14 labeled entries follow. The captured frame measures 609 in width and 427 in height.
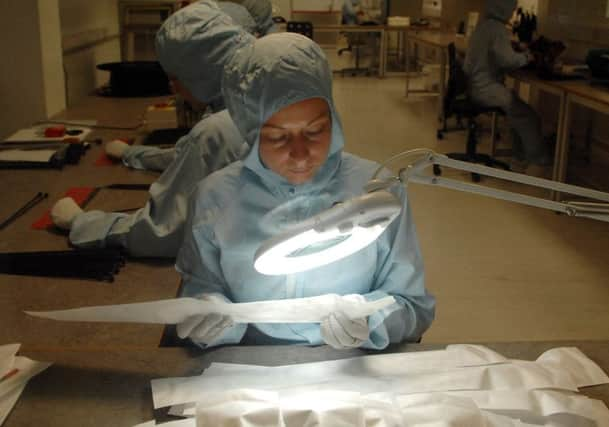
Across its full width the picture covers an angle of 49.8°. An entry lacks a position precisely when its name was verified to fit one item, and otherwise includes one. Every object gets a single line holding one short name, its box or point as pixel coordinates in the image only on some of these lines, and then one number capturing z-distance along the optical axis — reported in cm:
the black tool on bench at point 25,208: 192
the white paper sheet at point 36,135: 273
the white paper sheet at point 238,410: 85
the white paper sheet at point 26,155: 248
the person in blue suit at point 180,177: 173
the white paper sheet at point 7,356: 105
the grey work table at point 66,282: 136
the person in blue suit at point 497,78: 489
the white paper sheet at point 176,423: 91
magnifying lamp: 69
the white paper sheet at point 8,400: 95
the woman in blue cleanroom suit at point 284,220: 104
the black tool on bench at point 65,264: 162
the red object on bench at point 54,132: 277
